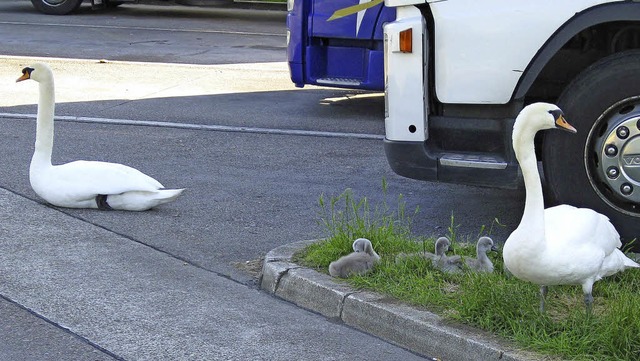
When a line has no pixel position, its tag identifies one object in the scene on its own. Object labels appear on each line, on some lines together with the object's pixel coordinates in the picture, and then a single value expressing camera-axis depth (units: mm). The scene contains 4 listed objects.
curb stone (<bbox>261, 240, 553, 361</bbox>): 10047
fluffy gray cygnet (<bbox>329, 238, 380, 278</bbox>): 11859
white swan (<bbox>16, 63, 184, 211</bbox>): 15328
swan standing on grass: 9930
